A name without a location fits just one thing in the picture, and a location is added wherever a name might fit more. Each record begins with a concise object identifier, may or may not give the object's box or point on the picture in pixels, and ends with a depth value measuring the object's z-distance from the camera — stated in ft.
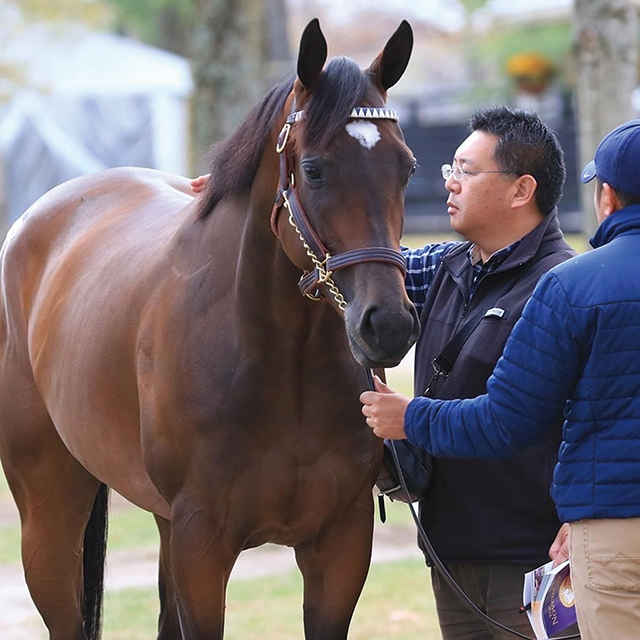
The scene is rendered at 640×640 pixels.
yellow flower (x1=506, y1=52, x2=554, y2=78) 139.95
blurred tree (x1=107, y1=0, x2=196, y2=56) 146.00
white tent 116.57
